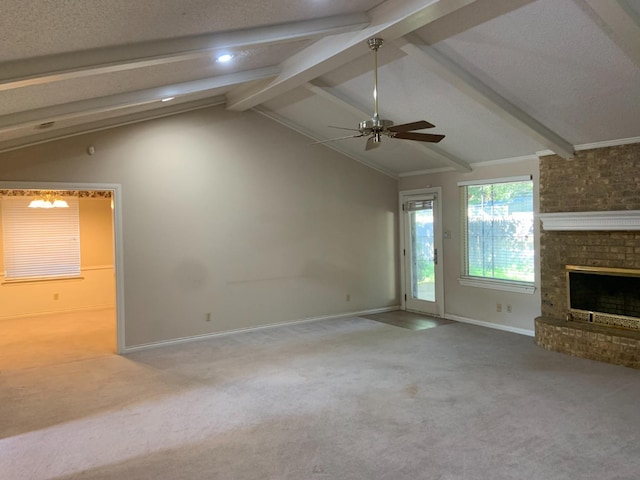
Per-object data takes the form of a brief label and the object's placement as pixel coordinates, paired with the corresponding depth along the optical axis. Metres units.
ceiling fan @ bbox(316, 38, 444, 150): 3.47
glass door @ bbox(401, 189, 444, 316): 7.07
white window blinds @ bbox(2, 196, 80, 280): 7.55
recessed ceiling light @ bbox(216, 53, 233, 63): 3.76
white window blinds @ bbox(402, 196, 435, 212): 7.17
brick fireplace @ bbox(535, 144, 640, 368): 4.72
